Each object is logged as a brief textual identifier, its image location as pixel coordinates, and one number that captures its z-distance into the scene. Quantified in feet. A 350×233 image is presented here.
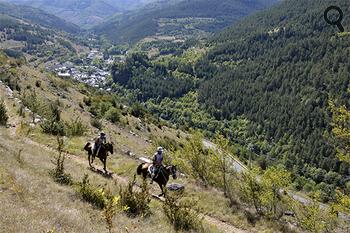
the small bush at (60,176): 62.90
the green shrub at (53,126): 112.16
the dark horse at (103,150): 87.81
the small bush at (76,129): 118.93
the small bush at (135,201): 58.83
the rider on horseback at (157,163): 76.18
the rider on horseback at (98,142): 87.56
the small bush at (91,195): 56.08
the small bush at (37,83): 184.52
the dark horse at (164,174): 77.36
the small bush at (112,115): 174.98
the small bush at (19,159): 65.48
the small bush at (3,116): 104.37
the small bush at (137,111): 227.73
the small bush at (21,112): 119.84
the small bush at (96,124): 146.54
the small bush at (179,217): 59.31
